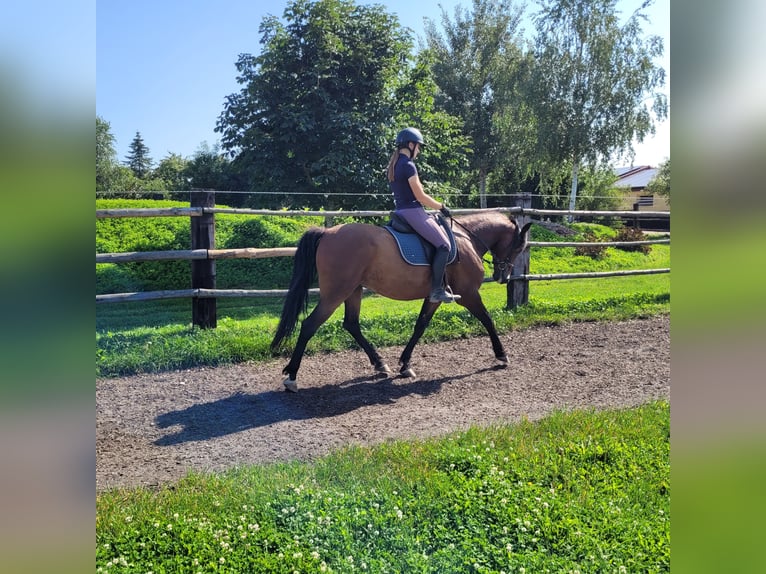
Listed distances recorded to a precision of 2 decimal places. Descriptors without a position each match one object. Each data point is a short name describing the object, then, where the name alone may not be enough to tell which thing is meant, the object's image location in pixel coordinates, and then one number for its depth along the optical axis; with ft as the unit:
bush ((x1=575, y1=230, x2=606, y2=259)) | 40.28
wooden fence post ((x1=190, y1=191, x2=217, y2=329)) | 22.20
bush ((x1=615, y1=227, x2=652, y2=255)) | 41.91
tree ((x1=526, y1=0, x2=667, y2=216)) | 52.44
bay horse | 16.99
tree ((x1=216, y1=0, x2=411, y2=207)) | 26.91
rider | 16.33
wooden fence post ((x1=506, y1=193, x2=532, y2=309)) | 28.99
